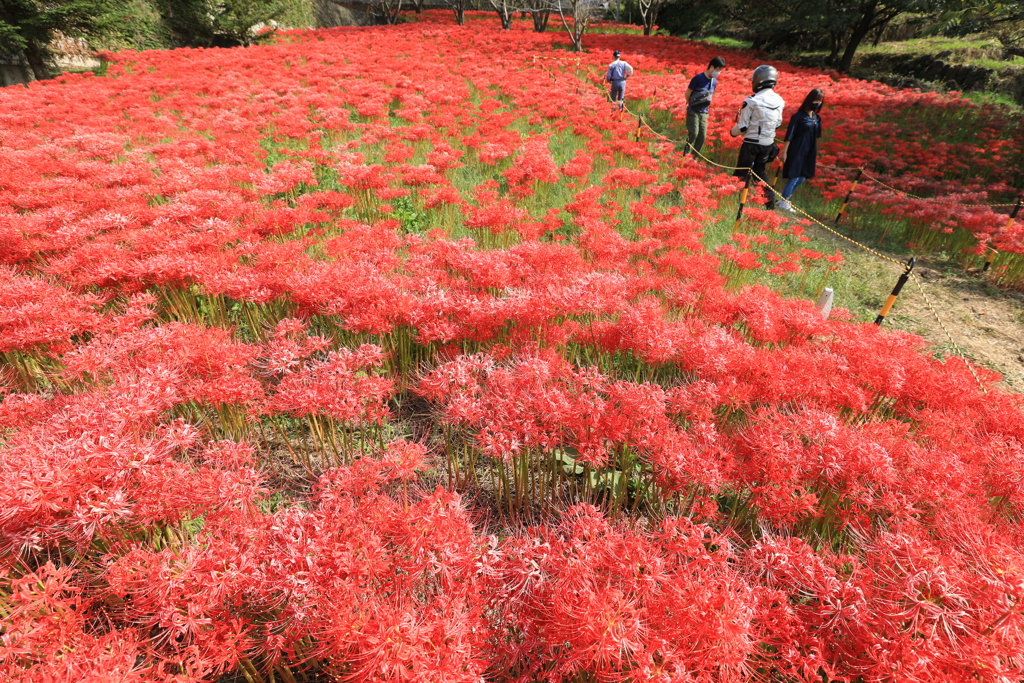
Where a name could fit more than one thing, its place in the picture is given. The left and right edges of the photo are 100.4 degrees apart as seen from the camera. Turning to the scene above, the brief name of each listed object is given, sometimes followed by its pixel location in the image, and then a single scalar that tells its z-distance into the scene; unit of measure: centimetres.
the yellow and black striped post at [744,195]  674
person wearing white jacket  751
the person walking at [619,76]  1212
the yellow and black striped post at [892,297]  462
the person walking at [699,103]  920
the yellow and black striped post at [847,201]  833
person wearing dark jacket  795
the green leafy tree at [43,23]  1337
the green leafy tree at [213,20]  2117
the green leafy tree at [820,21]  1977
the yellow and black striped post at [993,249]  659
